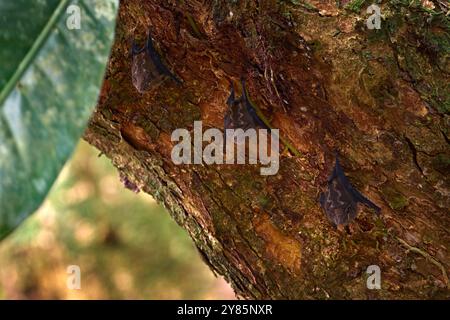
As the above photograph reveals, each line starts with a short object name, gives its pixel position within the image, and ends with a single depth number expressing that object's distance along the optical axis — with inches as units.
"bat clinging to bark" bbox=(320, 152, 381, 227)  28.9
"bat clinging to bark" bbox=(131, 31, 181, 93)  28.8
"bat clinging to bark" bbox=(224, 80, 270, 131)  28.9
